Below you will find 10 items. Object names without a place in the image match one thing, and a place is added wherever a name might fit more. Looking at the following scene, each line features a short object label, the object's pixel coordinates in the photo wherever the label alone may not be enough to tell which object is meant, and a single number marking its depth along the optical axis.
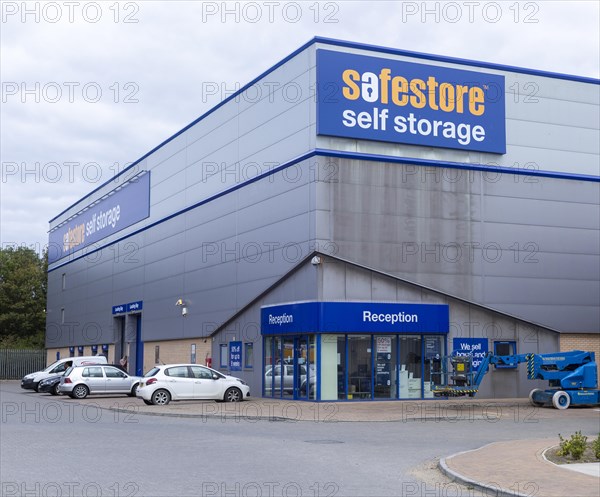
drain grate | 16.15
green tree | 76.94
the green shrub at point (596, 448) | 12.70
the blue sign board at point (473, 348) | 30.98
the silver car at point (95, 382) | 33.00
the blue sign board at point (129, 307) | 48.60
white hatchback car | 27.67
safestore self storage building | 29.94
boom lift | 26.48
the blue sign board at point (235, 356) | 34.97
